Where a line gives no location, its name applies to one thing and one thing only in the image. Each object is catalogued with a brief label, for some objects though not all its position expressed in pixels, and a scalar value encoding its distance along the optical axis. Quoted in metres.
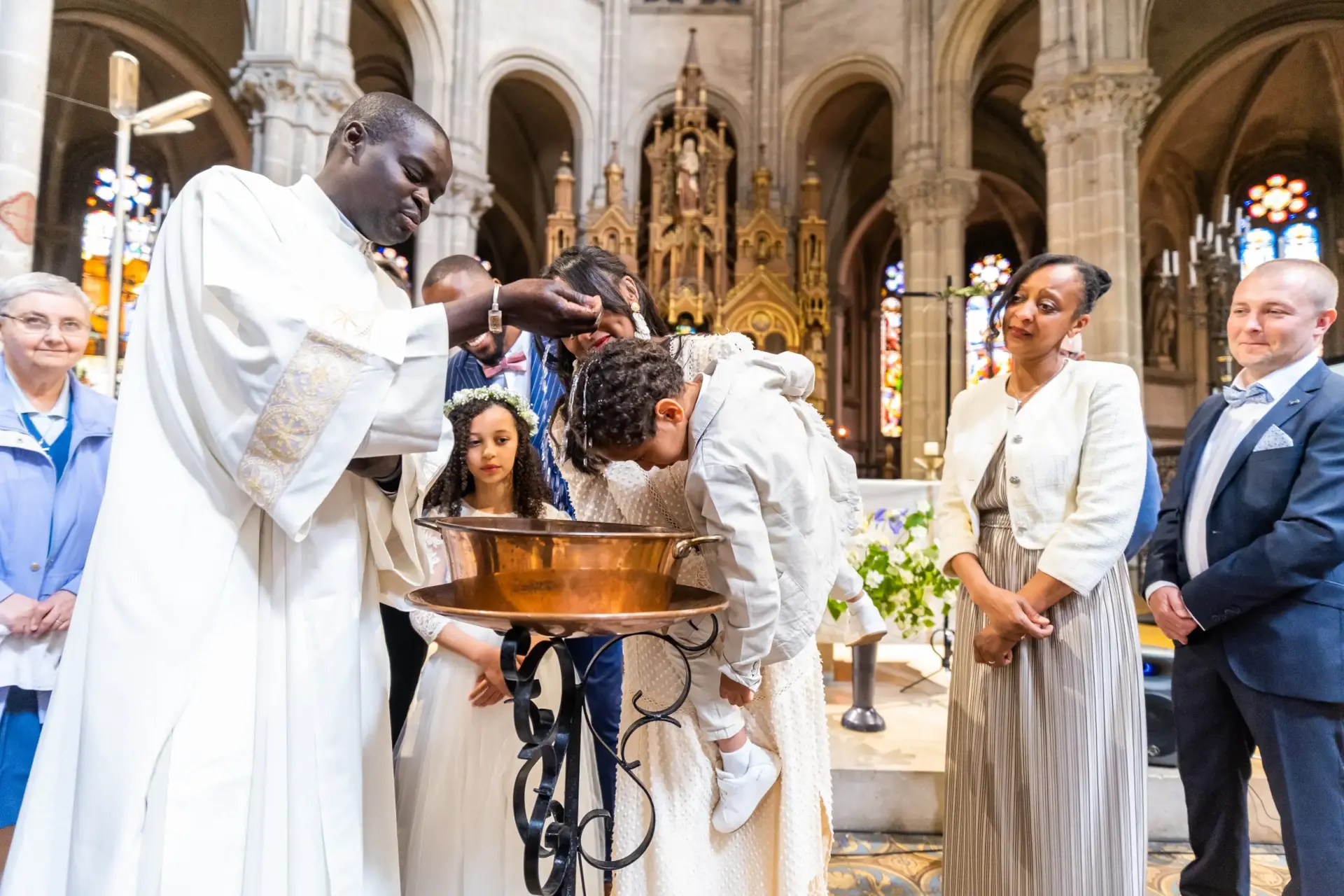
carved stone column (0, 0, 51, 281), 4.16
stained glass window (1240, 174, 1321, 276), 12.79
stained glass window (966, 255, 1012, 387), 13.61
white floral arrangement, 3.33
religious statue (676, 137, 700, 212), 11.11
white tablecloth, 4.98
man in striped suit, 2.23
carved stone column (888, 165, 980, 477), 10.47
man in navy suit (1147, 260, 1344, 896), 1.79
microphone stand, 3.90
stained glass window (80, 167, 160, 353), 11.41
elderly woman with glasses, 1.75
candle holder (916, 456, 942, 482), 5.89
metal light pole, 4.30
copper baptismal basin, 1.01
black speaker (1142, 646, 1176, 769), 2.88
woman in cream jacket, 1.75
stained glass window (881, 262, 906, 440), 16.52
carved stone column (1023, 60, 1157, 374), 7.57
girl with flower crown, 1.70
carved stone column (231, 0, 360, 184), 7.85
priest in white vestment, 1.09
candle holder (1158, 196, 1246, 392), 9.73
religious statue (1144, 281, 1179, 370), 13.27
